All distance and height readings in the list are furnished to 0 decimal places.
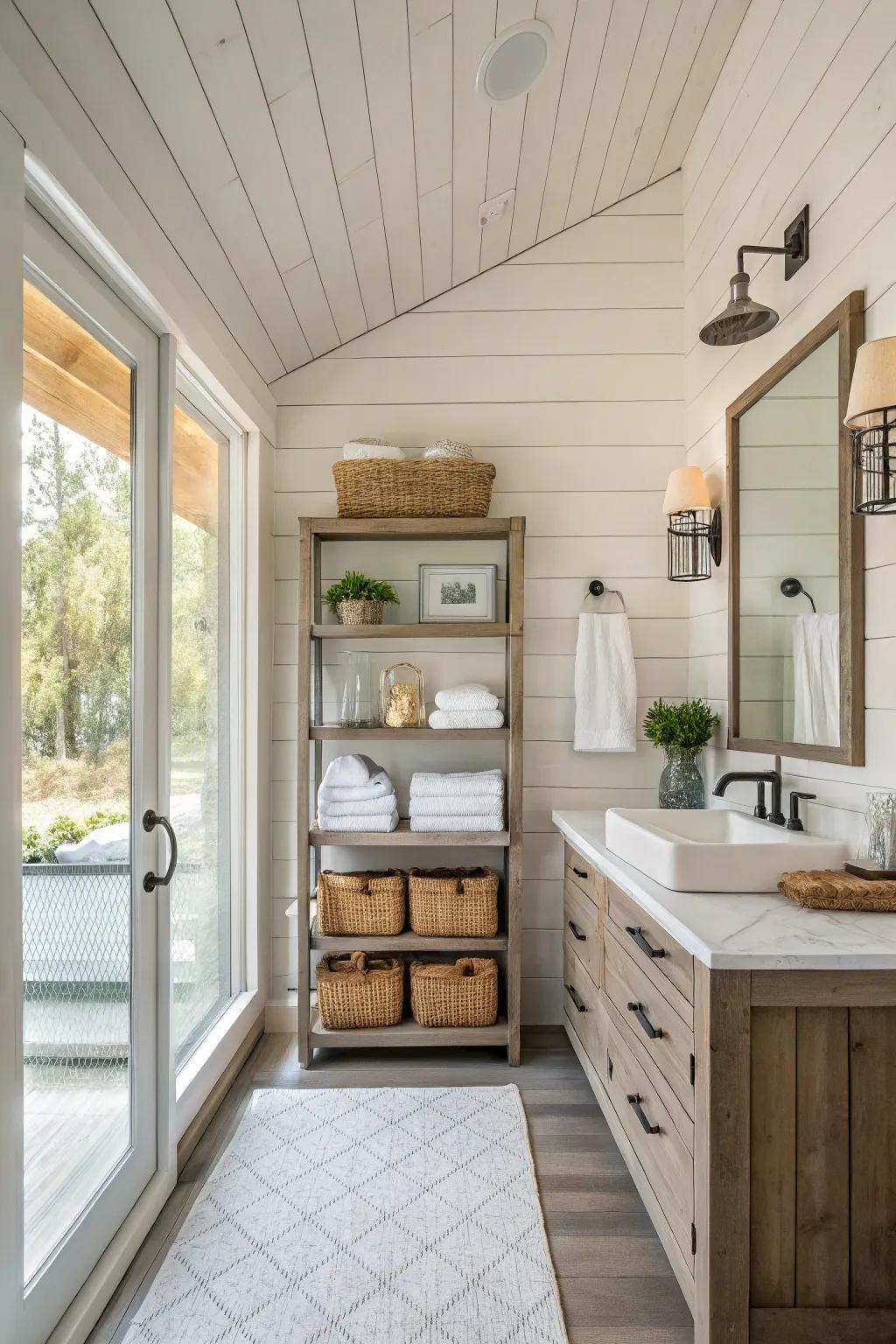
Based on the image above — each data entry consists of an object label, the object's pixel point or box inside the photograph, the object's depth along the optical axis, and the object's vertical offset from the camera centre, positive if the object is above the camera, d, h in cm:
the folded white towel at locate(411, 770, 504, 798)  284 -37
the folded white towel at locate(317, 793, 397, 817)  285 -44
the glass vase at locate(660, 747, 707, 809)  268 -34
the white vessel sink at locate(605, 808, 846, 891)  173 -38
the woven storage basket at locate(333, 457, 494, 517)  283 +62
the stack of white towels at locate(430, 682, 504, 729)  285 -12
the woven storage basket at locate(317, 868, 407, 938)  288 -77
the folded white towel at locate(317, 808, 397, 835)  284 -49
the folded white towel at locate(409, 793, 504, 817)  283 -44
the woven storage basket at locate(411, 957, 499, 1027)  286 -108
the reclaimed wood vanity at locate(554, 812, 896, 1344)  139 -77
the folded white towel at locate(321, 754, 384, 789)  286 -33
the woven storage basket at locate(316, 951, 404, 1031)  284 -107
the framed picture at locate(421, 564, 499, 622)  298 +28
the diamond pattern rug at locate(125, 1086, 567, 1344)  167 -126
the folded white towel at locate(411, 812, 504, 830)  284 -49
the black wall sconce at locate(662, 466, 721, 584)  266 +47
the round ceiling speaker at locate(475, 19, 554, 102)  210 +156
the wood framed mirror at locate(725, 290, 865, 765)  185 +28
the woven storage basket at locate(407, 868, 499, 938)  287 -78
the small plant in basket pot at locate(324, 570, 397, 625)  287 +25
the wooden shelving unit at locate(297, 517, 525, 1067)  281 -42
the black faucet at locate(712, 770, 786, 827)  215 -28
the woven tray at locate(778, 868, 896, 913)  156 -41
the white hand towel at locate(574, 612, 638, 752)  298 -4
